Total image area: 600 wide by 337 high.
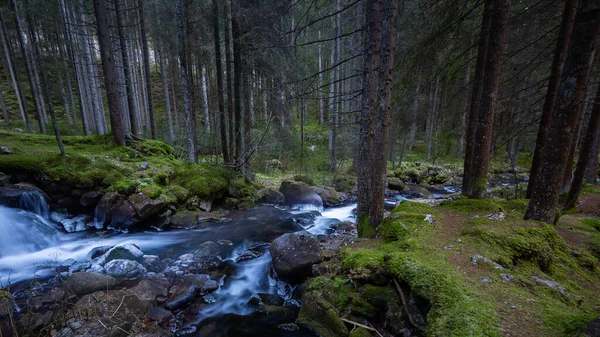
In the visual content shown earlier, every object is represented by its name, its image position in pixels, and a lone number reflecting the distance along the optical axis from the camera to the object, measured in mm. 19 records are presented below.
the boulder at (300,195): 12387
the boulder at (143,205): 8508
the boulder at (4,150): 8688
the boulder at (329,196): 13203
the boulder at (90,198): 8586
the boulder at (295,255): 5578
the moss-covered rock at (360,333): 3412
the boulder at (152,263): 6519
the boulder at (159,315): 4711
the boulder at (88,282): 5148
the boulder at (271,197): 12391
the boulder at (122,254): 6555
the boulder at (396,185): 16031
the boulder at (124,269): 6031
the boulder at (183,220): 9125
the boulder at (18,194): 7613
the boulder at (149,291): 5035
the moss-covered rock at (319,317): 3777
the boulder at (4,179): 7946
